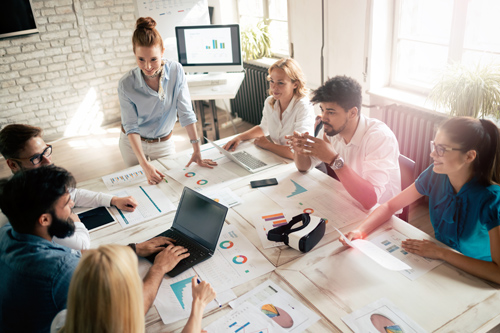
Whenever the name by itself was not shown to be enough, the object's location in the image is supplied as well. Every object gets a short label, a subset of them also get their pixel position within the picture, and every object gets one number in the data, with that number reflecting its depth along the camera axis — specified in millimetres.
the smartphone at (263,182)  2316
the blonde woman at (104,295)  1053
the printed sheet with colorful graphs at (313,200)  1986
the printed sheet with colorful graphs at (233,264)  1626
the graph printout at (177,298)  1477
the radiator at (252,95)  4918
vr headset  1725
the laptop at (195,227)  1760
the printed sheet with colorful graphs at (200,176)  2398
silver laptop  2549
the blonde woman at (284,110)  2719
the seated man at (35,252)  1368
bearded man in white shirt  2084
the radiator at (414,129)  3148
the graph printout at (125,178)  2467
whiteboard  4750
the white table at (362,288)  1374
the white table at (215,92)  4008
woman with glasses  1584
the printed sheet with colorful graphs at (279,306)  1396
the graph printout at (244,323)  1384
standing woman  2443
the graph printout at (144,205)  2098
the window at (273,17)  4809
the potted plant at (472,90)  2568
